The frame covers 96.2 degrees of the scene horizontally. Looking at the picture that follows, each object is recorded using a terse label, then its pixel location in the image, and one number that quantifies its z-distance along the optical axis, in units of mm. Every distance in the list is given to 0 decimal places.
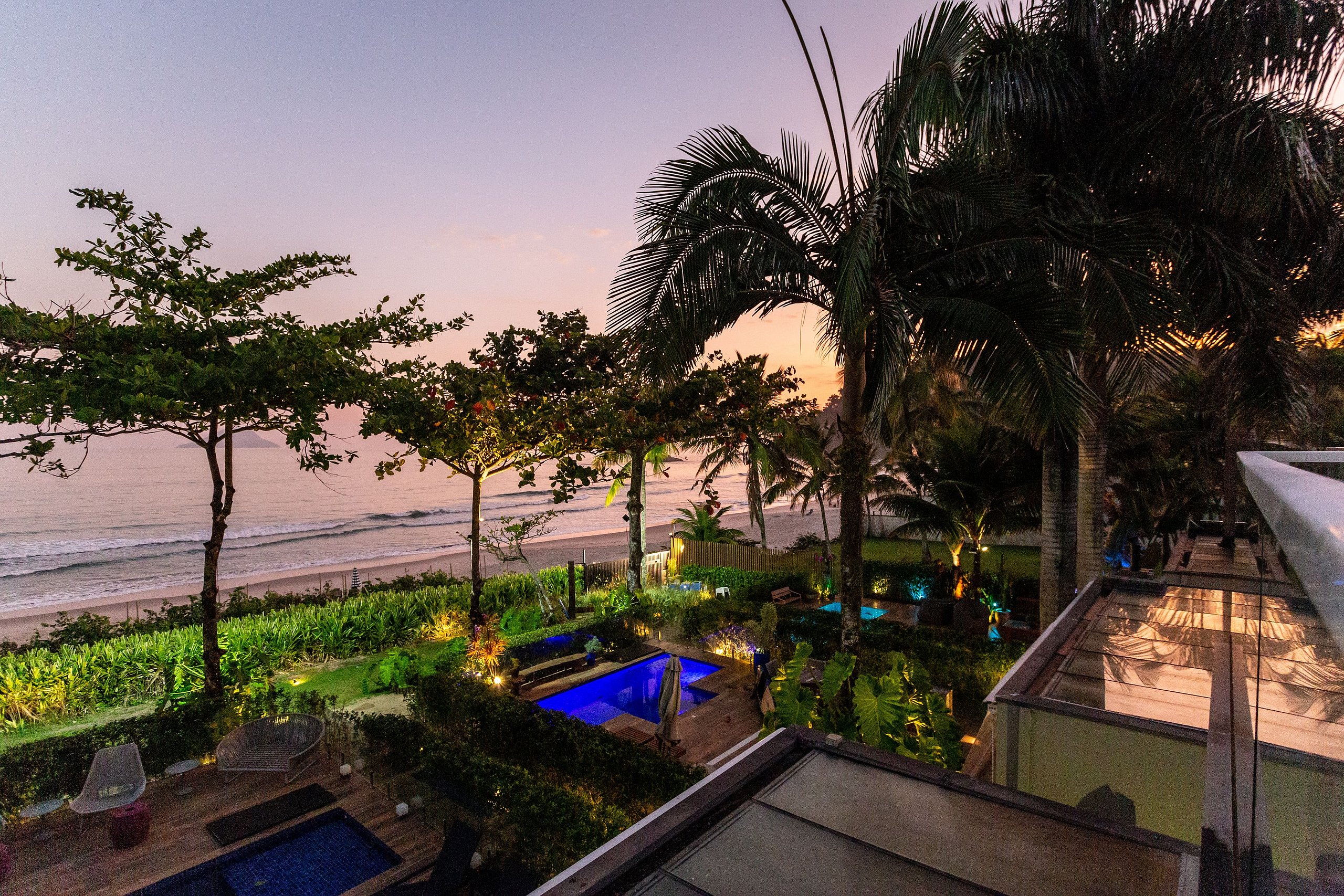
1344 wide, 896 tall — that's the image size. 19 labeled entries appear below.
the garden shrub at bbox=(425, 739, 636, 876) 5285
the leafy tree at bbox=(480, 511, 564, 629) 13117
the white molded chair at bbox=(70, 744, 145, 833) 6098
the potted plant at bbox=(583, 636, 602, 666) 11195
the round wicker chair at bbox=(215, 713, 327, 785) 6945
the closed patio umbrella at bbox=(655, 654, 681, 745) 7828
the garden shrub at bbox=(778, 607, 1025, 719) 9211
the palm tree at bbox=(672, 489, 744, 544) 20969
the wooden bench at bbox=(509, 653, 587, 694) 9945
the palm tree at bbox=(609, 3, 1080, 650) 6039
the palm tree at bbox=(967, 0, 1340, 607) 6719
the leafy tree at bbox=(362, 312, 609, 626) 10469
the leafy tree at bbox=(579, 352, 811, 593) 12273
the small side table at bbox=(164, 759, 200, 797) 7012
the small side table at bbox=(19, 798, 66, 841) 6055
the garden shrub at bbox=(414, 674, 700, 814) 6418
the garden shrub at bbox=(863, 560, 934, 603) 17469
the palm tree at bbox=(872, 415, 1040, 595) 14062
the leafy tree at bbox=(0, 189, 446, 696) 6461
